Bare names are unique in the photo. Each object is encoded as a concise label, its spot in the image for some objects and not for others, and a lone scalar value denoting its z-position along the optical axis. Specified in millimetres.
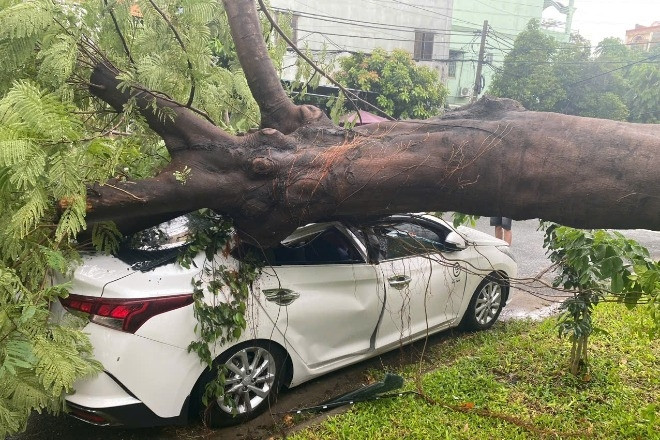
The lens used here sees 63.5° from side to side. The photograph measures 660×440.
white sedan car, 3148
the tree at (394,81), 16547
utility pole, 18141
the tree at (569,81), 20500
